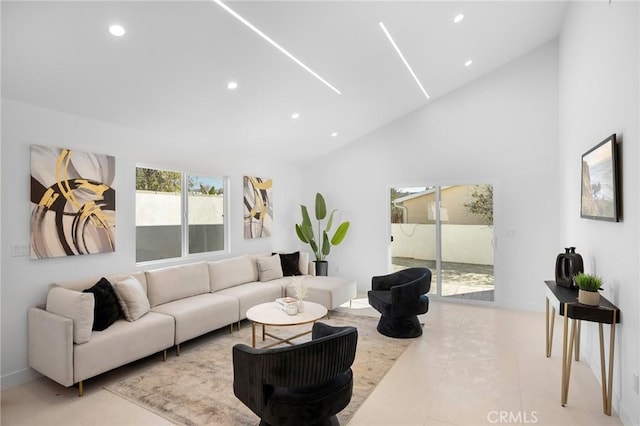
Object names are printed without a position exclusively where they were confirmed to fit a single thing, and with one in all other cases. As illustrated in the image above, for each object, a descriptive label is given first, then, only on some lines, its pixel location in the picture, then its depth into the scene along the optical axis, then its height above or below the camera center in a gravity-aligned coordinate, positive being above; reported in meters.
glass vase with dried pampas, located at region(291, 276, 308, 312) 3.64 -0.81
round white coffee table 3.33 -1.03
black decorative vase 3.19 -0.50
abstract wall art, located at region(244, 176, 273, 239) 5.74 +0.16
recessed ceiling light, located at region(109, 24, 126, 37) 2.56 +1.43
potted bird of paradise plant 6.36 -0.33
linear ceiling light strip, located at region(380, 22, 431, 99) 3.63 +1.99
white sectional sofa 2.80 -1.02
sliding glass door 5.55 -0.35
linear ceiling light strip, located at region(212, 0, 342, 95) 2.76 +1.70
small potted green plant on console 2.56 -0.58
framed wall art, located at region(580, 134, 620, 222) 2.56 +0.27
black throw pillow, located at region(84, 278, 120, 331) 3.06 -0.83
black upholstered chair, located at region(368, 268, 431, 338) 4.02 -1.11
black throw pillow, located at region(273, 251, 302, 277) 5.72 -0.82
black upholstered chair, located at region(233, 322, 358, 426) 1.93 -0.97
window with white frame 4.27 +0.03
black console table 2.45 -0.77
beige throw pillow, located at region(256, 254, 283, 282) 5.34 -0.84
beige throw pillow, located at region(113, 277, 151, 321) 3.34 -0.83
